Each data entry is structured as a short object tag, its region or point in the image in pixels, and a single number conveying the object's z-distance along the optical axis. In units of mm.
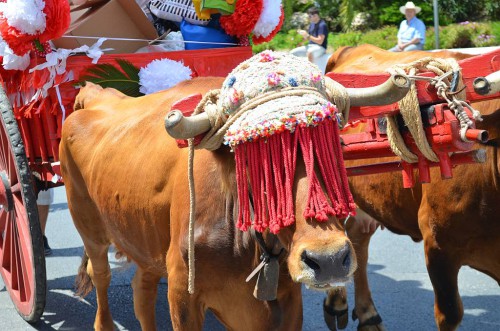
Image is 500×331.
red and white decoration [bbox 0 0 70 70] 4316
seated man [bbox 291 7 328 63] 13218
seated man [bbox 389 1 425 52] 13797
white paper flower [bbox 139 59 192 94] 4395
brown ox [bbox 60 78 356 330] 2500
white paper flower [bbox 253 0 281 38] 4773
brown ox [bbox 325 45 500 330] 3779
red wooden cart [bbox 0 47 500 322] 4570
